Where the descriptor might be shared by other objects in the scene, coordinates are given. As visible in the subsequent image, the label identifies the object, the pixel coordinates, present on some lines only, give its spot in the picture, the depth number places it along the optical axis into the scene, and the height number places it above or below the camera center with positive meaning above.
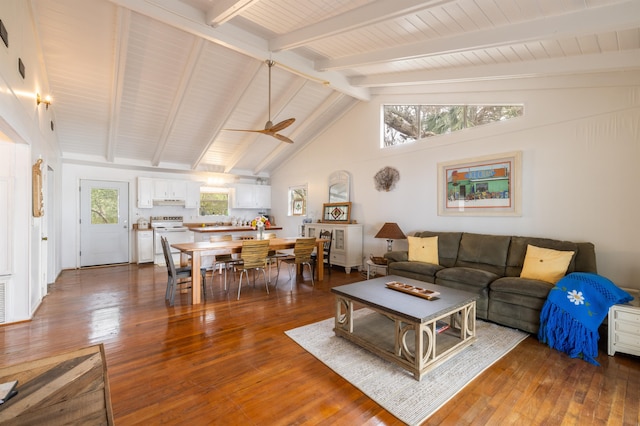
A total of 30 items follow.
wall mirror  6.46 +0.53
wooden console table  1.17 -0.82
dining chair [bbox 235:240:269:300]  4.38 -0.66
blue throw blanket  2.59 -0.93
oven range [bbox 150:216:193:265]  6.94 -0.55
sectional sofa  3.08 -0.78
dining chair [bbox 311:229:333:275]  5.59 -0.71
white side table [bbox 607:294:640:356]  2.53 -1.05
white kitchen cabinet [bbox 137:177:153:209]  7.06 +0.42
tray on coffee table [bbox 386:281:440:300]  2.74 -0.80
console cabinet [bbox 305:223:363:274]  5.92 -0.73
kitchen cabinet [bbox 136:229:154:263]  6.87 -0.83
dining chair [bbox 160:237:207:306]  3.94 -0.88
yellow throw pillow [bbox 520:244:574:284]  3.18 -0.61
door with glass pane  6.68 -0.28
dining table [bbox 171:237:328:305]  4.06 -0.57
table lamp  5.04 -0.39
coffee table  2.32 -1.07
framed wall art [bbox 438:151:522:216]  4.05 +0.36
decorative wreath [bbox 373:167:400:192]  5.53 +0.61
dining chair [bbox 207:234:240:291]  4.76 -0.84
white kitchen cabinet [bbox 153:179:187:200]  7.28 +0.53
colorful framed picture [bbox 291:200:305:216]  7.83 +0.05
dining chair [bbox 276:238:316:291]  4.90 -0.67
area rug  1.99 -1.30
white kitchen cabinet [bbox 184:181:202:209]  7.72 +0.38
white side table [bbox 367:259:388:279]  4.94 -0.93
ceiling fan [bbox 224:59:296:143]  3.88 +1.12
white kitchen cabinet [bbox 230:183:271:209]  8.49 +0.41
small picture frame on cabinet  6.34 -0.05
